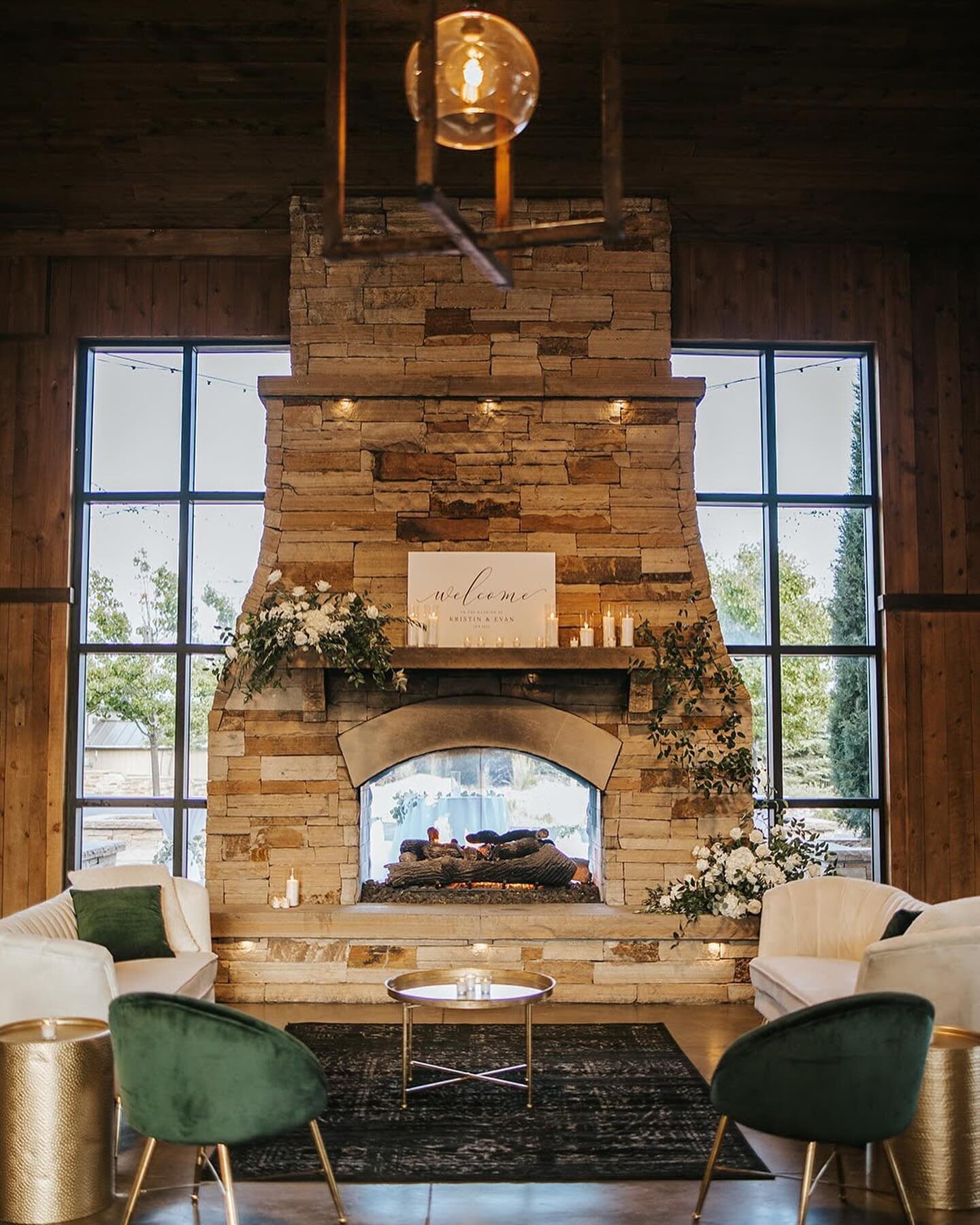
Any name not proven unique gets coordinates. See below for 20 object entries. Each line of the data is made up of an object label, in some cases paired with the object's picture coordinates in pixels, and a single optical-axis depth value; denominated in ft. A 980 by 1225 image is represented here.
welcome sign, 21.83
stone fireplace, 20.76
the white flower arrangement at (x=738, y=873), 19.89
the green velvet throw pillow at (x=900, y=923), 14.47
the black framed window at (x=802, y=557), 24.40
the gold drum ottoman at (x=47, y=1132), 11.04
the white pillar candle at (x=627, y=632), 21.07
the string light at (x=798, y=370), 25.11
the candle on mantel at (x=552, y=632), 21.45
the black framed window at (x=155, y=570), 24.23
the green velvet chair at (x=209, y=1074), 10.34
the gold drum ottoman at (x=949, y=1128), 11.34
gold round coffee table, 14.43
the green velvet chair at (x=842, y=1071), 10.39
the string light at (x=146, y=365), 24.99
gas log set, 21.47
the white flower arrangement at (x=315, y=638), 20.40
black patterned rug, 12.48
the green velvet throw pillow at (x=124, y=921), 16.61
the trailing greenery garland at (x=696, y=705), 21.04
